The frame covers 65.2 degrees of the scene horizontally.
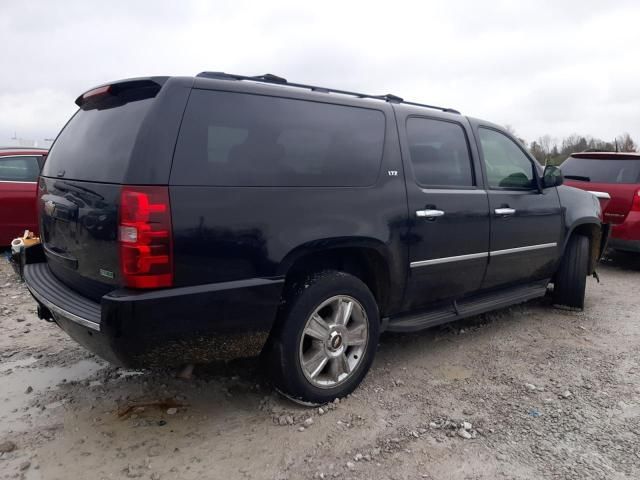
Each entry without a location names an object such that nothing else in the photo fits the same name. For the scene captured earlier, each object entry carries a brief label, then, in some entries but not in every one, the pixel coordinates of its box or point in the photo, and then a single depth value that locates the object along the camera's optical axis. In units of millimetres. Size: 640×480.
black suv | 2336
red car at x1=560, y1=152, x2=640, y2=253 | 6516
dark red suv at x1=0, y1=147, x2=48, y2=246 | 6543
